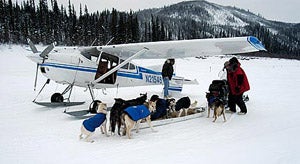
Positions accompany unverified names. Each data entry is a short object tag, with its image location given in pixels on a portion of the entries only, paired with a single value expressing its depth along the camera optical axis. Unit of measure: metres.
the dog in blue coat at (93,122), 5.38
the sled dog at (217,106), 7.07
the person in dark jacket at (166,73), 10.28
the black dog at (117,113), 5.78
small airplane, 7.89
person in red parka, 7.86
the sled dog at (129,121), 5.52
